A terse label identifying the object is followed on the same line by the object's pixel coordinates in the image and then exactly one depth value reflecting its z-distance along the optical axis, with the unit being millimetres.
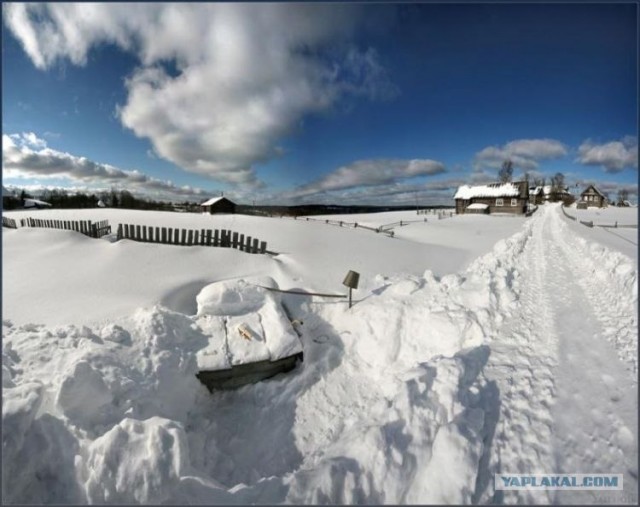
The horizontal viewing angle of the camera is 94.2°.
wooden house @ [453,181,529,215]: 48759
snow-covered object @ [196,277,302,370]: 5723
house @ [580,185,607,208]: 71188
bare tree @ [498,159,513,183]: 65562
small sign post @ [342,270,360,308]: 7243
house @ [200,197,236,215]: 42812
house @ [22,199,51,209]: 50125
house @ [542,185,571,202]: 97400
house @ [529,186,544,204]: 73612
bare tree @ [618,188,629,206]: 96506
